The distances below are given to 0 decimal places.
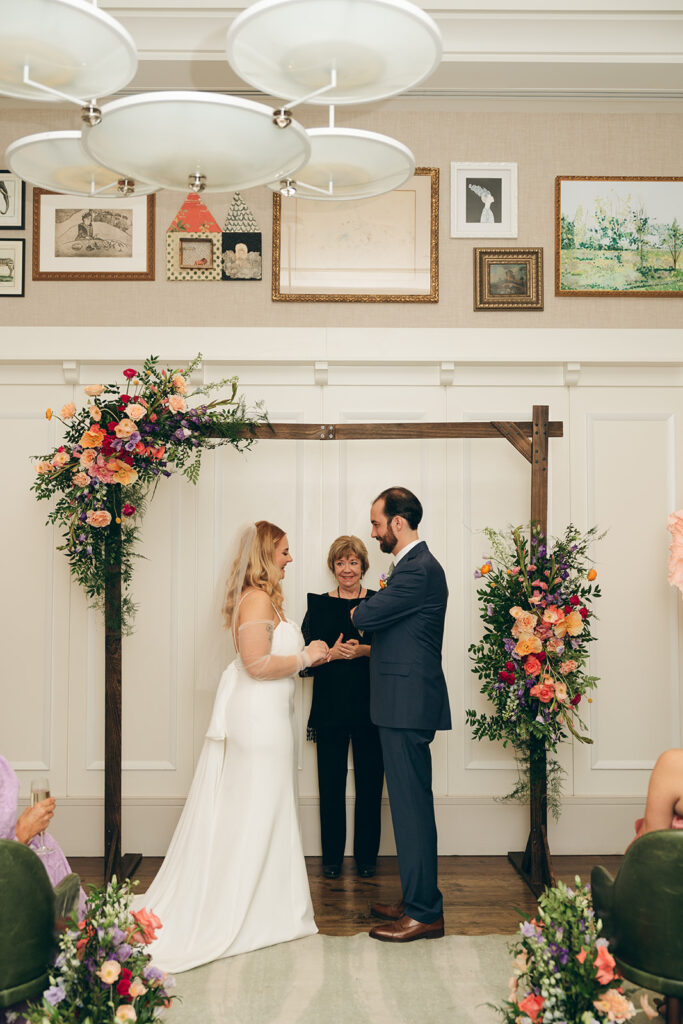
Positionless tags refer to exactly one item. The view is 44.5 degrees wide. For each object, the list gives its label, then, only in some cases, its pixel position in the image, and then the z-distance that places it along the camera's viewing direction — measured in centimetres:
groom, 347
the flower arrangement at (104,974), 213
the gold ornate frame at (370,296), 460
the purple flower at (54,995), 210
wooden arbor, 404
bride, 335
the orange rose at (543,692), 374
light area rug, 288
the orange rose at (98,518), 385
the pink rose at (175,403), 390
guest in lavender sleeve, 239
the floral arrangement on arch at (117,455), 388
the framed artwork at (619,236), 464
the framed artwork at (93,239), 461
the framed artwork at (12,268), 461
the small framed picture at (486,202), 463
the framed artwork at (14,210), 464
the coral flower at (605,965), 216
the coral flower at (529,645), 375
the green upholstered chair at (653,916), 220
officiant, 423
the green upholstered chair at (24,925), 210
